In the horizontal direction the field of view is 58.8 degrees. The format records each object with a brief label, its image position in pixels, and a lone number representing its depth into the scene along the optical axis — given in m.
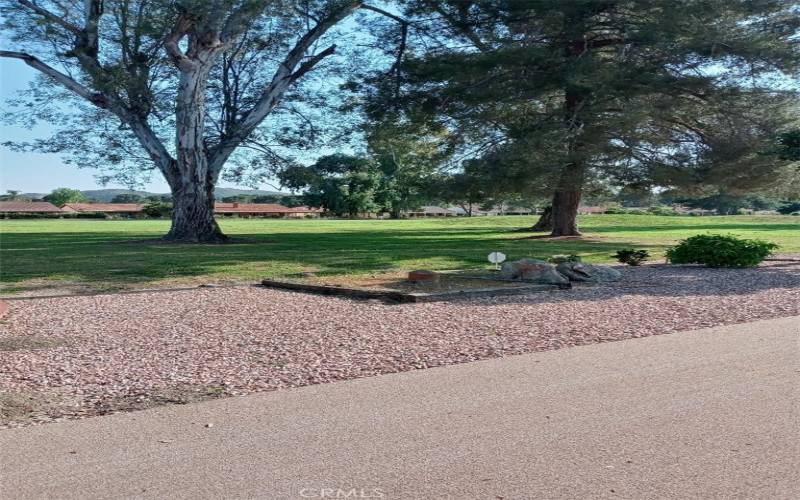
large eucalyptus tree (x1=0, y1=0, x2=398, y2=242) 22.75
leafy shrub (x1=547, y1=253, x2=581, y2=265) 13.55
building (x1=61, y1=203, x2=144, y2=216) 97.56
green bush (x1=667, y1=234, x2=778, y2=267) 15.92
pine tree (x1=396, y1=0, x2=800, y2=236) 20.58
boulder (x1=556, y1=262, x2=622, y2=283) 12.80
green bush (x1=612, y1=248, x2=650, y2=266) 16.53
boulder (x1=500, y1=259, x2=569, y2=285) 11.88
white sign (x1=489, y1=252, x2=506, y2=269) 12.55
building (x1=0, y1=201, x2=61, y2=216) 87.10
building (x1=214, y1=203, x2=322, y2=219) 100.69
